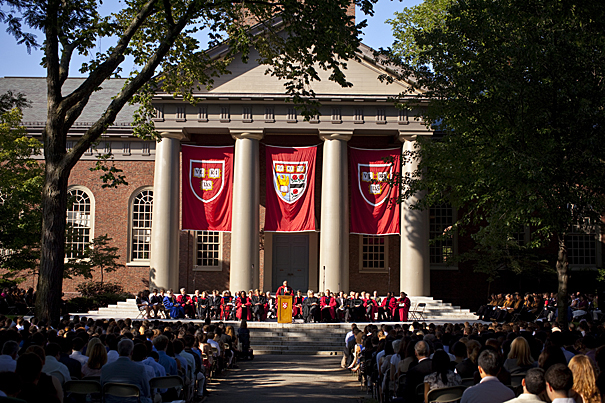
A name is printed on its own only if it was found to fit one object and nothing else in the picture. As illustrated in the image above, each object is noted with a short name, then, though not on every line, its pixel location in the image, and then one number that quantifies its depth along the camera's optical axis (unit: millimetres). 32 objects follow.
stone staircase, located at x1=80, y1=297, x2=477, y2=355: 23578
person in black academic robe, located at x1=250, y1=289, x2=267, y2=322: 27641
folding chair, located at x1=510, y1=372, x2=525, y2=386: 8102
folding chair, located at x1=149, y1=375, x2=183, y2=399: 8742
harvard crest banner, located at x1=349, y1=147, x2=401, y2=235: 30188
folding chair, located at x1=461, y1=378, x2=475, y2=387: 8355
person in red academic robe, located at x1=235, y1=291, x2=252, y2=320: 27119
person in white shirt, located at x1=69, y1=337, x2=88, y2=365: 9703
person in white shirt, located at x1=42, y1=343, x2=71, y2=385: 8234
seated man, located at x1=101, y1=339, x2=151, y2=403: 8266
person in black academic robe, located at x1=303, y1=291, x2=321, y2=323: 27469
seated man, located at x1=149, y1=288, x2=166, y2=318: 27859
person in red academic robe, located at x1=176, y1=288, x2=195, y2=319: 28469
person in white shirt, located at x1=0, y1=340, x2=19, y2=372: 7687
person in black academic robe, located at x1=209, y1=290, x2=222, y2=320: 27938
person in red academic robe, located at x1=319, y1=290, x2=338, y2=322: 27703
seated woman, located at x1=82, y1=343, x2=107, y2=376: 8602
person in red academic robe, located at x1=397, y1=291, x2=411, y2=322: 28062
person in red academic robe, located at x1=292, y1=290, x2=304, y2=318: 28672
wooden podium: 26266
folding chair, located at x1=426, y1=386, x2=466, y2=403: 7340
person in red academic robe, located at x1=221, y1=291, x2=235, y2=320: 27594
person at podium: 28188
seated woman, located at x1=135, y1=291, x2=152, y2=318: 27844
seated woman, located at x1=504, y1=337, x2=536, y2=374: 8320
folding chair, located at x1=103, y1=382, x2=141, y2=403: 7984
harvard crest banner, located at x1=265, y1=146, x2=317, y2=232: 30078
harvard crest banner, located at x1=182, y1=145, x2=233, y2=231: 30266
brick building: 30516
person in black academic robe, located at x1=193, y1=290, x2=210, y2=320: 28094
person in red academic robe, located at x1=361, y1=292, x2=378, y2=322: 28203
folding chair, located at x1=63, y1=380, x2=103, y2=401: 7848
